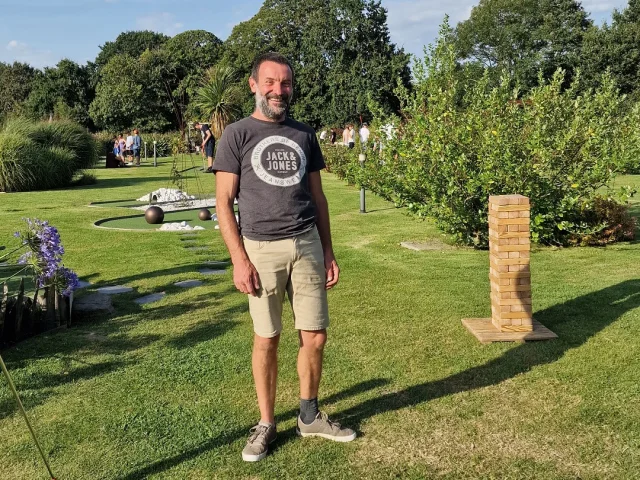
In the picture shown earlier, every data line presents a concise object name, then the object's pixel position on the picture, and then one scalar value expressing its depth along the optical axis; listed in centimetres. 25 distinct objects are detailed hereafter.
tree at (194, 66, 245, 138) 2336
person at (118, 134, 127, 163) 3756
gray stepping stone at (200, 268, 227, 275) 801
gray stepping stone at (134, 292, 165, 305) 665
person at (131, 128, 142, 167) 3634
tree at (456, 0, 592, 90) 5316
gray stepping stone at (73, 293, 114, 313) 605
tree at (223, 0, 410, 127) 5834
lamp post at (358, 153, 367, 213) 1416
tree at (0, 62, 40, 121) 7369
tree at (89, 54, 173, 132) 5856
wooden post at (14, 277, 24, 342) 519
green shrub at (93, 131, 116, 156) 4175
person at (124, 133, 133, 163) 3688
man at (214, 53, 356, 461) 324
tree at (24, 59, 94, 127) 6775
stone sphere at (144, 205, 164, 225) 1287
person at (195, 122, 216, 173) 2188
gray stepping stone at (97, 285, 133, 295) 706
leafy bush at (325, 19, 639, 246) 862
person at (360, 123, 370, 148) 2403
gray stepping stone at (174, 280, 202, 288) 736
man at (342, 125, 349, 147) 2901
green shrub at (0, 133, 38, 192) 2102
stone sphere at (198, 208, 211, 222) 1335
